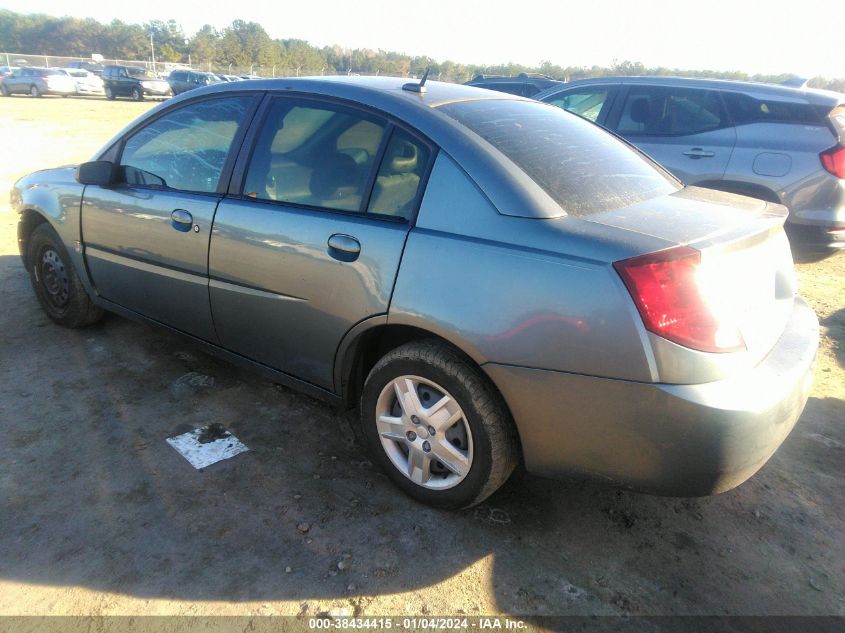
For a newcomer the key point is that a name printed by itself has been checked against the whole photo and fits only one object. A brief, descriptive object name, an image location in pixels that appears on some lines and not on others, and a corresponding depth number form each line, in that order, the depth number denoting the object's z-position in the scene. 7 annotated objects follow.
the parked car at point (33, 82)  27.70
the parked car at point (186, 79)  30.18
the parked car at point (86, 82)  29.36
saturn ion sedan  1.89
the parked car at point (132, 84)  29.77
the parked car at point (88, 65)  37.09
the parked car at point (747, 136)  4.97
